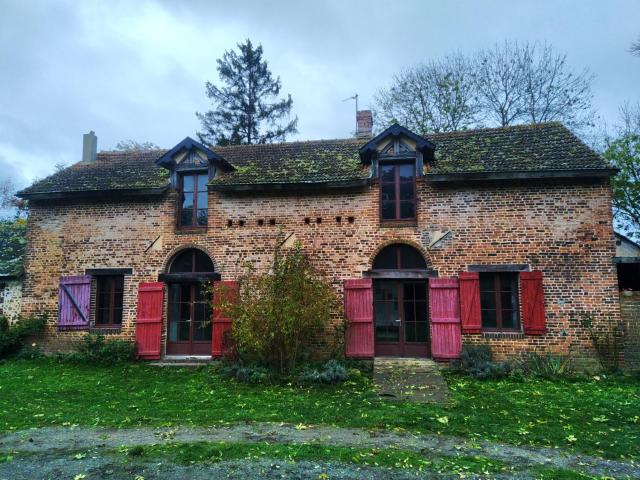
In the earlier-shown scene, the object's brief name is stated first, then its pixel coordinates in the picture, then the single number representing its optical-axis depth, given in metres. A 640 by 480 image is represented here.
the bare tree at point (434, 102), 22.16
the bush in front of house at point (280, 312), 9.72
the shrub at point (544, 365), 10.09
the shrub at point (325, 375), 9.52
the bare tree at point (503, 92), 21.69
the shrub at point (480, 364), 9.97
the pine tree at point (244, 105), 28.80
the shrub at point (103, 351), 11.64
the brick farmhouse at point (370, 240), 10.78
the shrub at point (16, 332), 12.08
